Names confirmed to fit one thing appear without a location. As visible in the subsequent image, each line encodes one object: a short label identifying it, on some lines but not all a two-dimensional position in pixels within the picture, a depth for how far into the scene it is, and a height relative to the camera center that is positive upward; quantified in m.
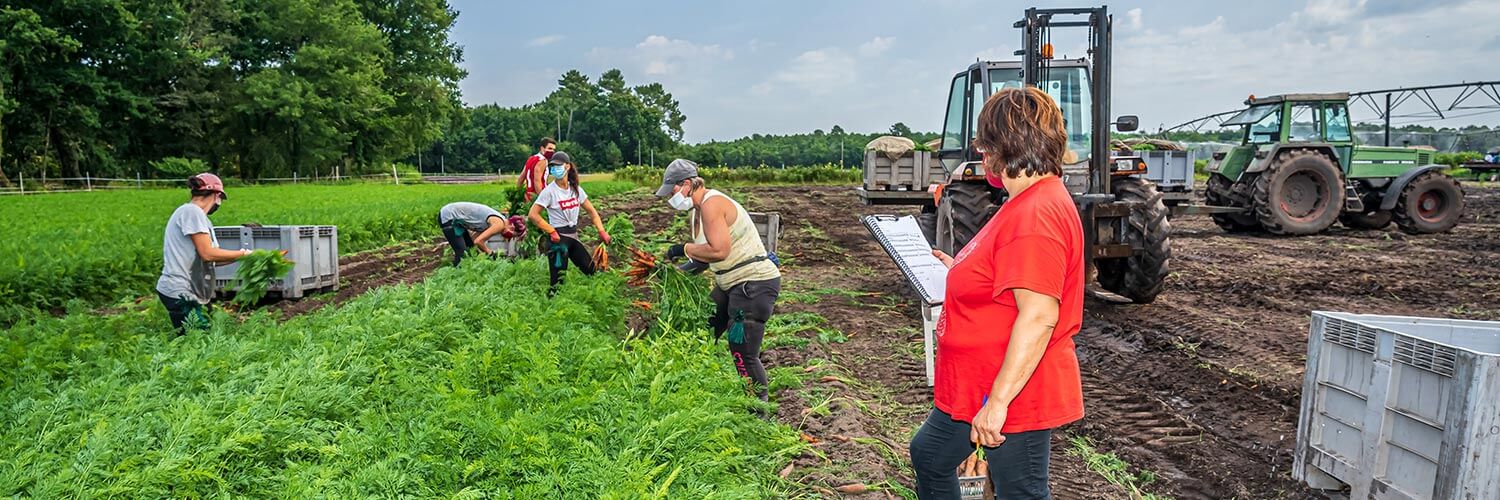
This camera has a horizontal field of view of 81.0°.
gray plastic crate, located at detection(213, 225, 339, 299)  9.10 -0.65
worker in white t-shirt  7.91 -0.34
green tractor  15.42 -0.12
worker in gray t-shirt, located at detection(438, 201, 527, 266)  9.34 -0.46
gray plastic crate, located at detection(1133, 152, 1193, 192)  15.11 +0.09
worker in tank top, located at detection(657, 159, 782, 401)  5.42 -0.55
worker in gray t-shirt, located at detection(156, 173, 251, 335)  5.93 -0.45
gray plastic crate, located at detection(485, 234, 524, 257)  9.98 -0.75
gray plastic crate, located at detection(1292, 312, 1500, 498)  3.21 -0.96
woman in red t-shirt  2.48 -0.39
